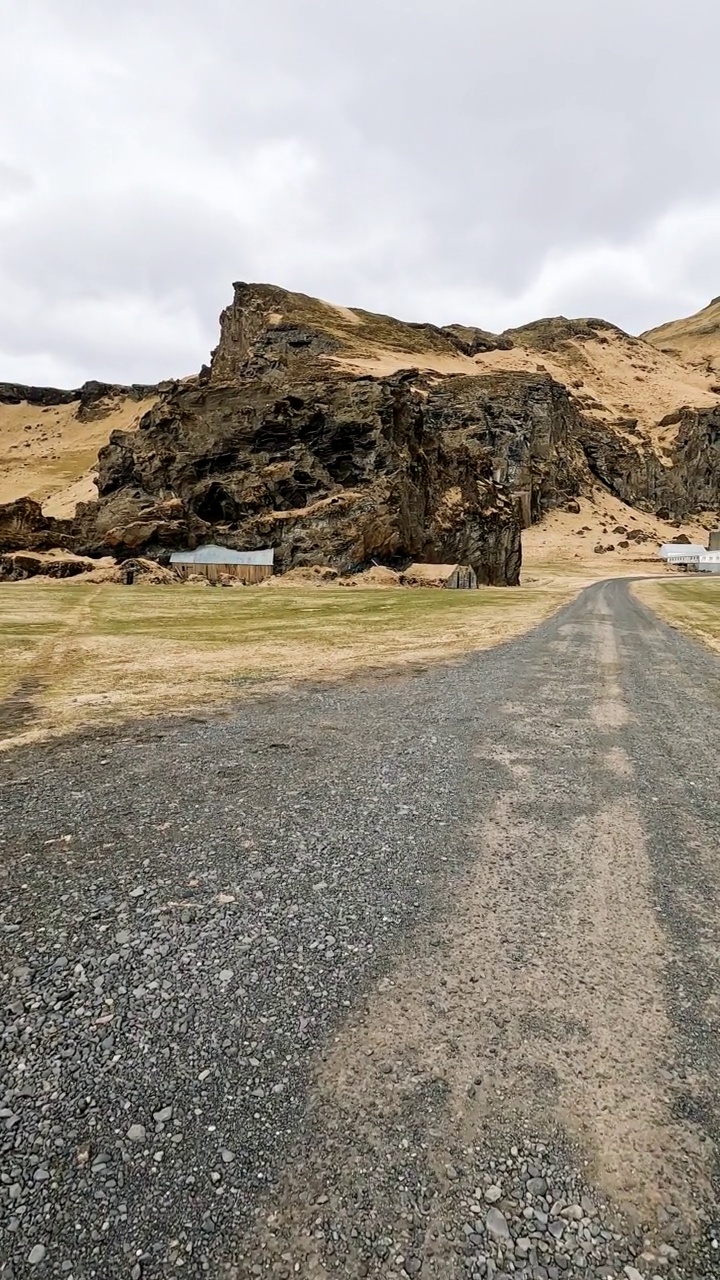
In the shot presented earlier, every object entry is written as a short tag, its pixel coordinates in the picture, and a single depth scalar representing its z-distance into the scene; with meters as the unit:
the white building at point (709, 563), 103.44
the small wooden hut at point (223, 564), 58.34
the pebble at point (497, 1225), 2.21
